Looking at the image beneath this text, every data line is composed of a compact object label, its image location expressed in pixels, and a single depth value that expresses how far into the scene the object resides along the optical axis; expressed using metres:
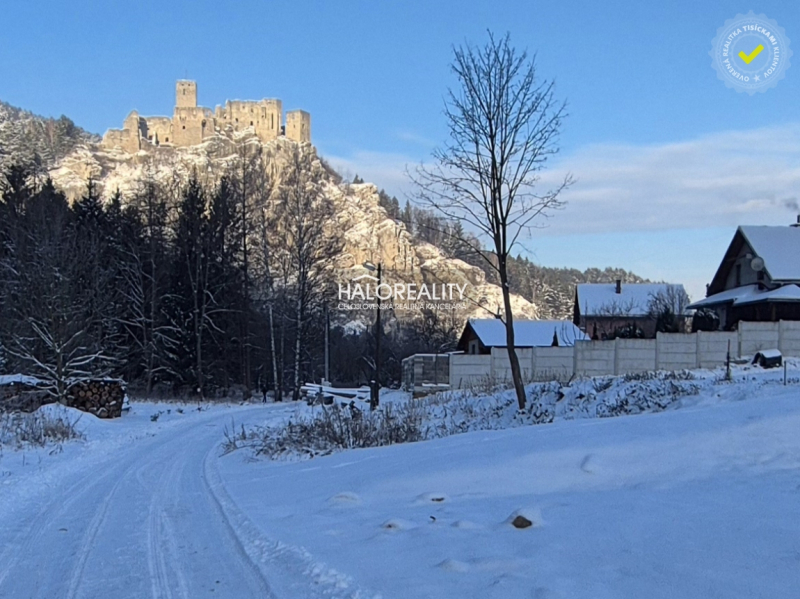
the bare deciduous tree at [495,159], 15.20
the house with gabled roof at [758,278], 33.44
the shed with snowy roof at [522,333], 45.50
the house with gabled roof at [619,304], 54.69
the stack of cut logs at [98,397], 24.11
